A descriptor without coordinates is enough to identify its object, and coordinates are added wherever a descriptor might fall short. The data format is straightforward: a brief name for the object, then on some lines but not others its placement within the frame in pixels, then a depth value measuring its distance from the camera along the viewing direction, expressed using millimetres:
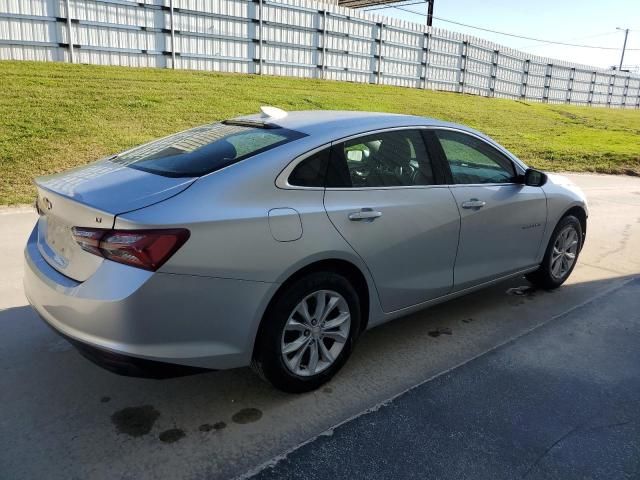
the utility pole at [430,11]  32031
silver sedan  2473
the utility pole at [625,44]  75625
